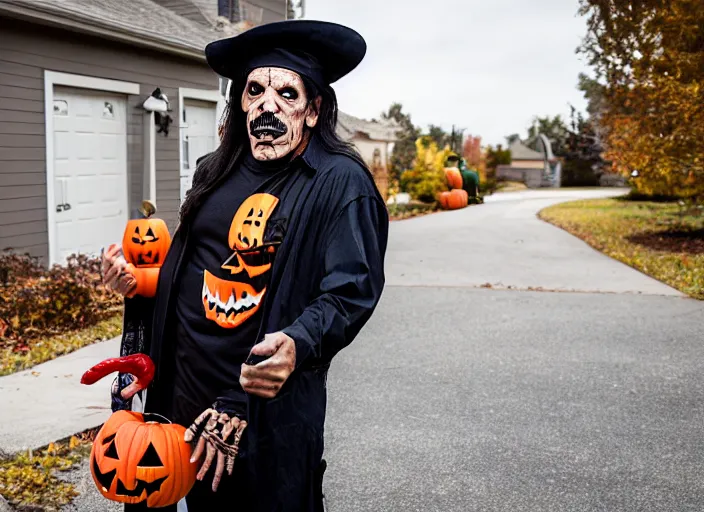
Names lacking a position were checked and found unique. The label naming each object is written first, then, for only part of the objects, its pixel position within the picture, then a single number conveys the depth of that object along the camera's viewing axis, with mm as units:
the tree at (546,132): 66188
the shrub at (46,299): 7238
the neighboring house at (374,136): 24859
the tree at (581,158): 43688
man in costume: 2012
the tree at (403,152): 31077
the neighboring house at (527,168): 53222
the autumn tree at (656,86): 13508
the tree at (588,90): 52469
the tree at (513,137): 82800
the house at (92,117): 9102
